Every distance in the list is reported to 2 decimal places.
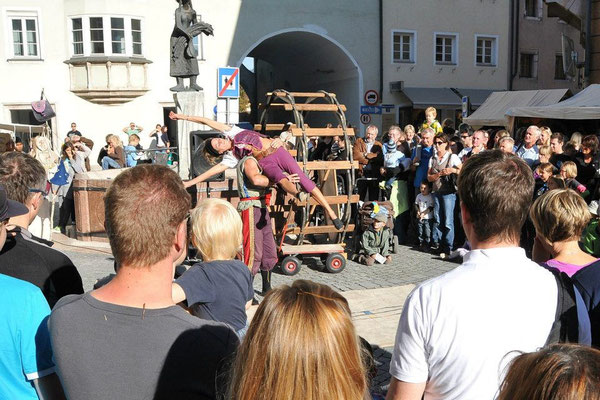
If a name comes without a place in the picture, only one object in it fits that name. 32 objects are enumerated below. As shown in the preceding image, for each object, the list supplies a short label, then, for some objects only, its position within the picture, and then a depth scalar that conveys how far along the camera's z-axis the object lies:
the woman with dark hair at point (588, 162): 7.83
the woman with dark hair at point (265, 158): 6.43
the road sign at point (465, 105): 17.10
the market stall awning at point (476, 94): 26.92
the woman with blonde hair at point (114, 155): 13.23
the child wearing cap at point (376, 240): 8.38
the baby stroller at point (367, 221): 8.48
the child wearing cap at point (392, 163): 10.16
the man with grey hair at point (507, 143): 8.00
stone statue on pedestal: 10.77
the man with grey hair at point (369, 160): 10.67
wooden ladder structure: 7.84
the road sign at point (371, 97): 18.67
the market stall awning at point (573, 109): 13.65
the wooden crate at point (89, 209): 9.40
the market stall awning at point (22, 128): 18.31
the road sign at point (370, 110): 18.61
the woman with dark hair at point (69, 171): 10.91
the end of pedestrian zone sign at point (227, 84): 10.70
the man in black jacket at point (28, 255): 2.60
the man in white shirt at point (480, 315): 2.08
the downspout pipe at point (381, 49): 25.62
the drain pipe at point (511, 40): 28.12
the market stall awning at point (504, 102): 17.97
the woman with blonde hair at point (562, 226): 3.10
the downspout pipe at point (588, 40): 18.66
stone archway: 25.38
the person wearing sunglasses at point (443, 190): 8.80
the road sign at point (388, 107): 25.78
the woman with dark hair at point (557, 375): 1.27
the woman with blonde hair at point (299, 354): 1.58
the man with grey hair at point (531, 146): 8.65
